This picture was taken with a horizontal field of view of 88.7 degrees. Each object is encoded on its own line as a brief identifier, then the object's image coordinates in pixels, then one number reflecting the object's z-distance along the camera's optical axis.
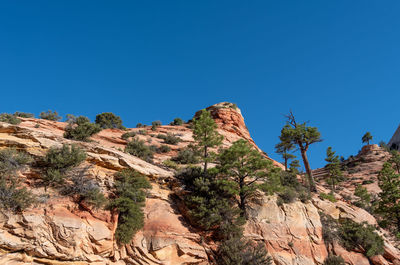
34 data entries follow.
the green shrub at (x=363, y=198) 26.63
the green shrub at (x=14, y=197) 9.53
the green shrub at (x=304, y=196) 19.38
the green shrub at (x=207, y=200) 14.13
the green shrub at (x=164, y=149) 28.03
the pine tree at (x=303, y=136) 25.84
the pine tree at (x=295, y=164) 37.06
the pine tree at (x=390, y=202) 20.06
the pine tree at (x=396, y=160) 48.20
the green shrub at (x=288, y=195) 18.30
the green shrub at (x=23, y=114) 34.34
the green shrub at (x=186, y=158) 23.96
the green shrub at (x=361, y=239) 16.80
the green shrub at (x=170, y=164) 21.58
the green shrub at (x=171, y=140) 31.93
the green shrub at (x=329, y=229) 17.00
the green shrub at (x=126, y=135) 29.89
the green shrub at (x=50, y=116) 38.00
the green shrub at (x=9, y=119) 24.28
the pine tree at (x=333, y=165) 40.47
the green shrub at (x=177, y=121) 51.22
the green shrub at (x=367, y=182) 46.07
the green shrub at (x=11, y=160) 10.92
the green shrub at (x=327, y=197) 22.25
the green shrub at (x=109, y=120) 40.95
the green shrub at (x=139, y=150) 22.74
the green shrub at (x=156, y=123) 45.66
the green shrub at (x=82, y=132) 20.80
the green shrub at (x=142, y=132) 35.62
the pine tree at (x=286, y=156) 36.42
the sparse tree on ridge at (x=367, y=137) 82.01
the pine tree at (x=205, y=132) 20.11
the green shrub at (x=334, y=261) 15.10
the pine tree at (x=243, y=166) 16.59
